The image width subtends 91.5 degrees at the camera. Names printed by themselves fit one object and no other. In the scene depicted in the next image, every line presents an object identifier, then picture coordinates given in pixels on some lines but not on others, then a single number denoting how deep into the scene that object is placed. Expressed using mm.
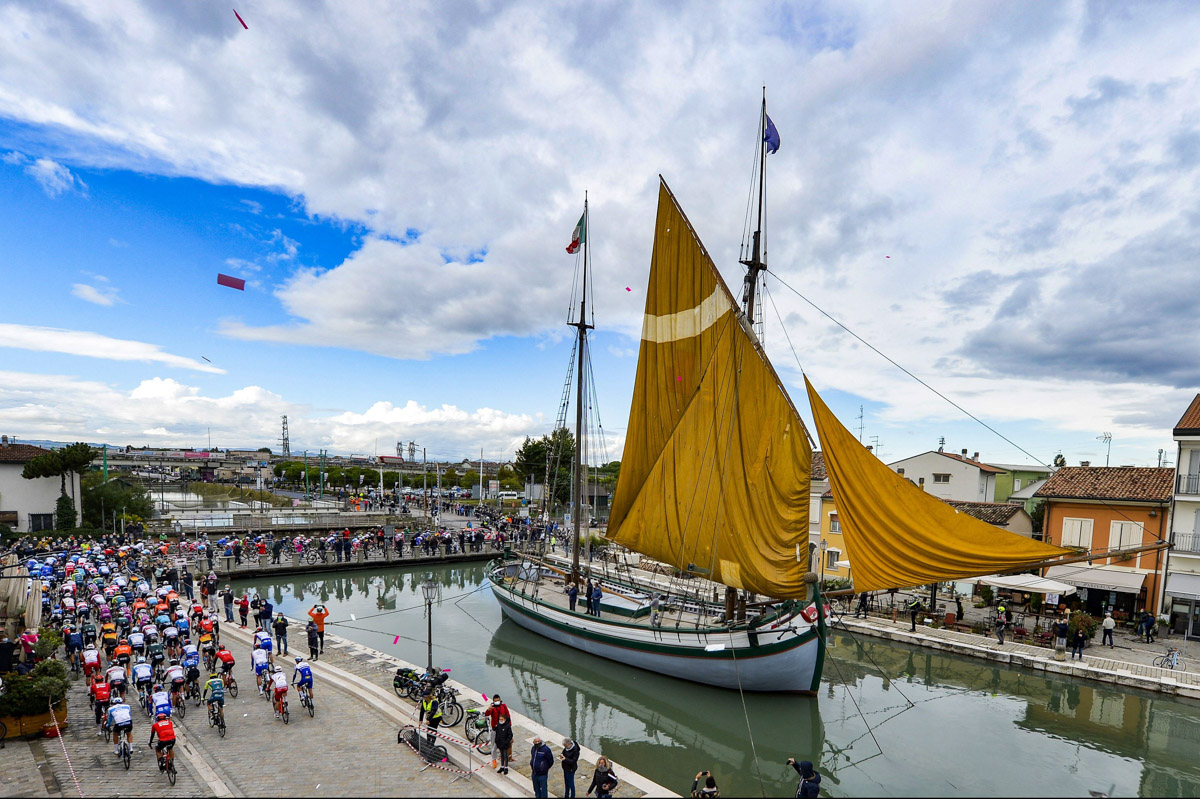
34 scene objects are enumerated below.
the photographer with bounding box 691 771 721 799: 10695
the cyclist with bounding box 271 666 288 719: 13172
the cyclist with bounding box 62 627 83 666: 16750
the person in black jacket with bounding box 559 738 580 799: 10570
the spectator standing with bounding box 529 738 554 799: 10281
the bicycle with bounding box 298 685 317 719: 13750
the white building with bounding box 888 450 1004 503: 38031
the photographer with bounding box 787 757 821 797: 10445
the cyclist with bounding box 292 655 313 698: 13703
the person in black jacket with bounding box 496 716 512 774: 11516
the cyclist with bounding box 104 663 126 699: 13000
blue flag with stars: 19719
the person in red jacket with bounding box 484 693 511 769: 11781
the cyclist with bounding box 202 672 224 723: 12672
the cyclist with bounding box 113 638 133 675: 15106
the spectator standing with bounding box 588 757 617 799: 10336
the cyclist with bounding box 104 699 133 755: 10883
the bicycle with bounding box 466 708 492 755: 12320
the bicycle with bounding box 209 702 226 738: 12609
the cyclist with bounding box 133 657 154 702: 13250
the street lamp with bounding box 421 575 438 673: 15219
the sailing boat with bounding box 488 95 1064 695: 14758
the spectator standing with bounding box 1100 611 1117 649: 21719
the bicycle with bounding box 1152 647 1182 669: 18891
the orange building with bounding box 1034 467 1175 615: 23672
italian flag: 28275
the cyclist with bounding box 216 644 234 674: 15055
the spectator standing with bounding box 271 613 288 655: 18922
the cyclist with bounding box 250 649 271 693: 14945
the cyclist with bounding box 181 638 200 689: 14344
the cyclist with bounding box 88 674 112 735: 12411
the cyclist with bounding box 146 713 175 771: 10508
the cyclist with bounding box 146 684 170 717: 11000
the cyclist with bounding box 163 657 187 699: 13367
